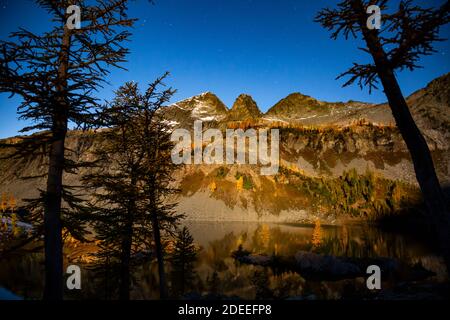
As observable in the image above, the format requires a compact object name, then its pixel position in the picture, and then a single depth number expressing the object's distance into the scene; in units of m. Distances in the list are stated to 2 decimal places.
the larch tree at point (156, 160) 15.17
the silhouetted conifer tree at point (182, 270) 28.39
